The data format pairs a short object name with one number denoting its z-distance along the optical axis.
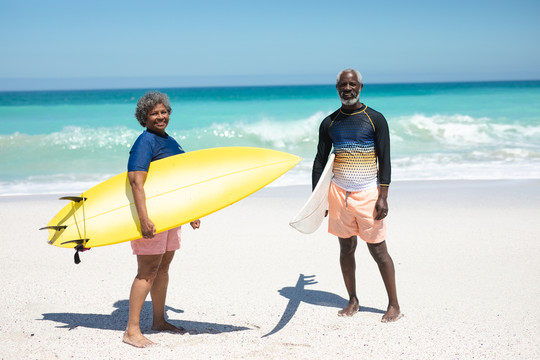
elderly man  2.85
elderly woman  2.57
